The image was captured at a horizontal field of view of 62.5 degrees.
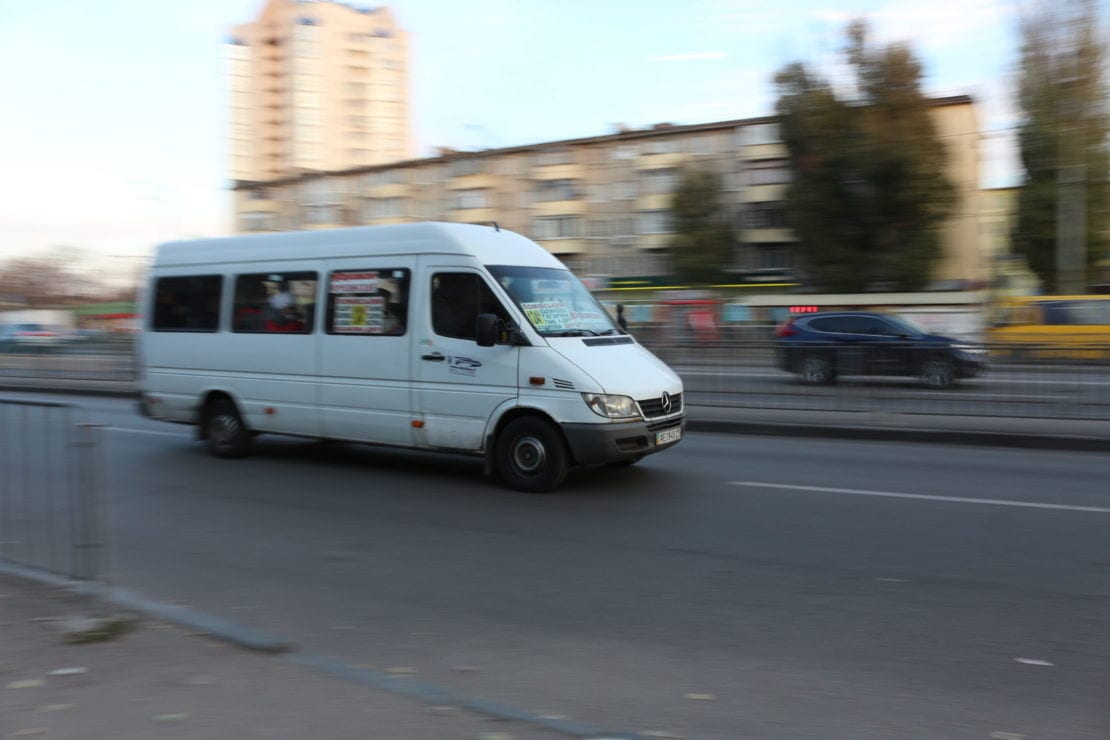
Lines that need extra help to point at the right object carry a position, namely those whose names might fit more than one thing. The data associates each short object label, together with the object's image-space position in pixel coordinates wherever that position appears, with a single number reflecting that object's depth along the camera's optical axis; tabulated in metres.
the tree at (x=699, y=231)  51.41
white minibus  7.91
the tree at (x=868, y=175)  42.53
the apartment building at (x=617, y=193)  48.88
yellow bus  22.97
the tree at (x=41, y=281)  81.56
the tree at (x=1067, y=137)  36.94
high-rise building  94.31
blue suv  12.26
